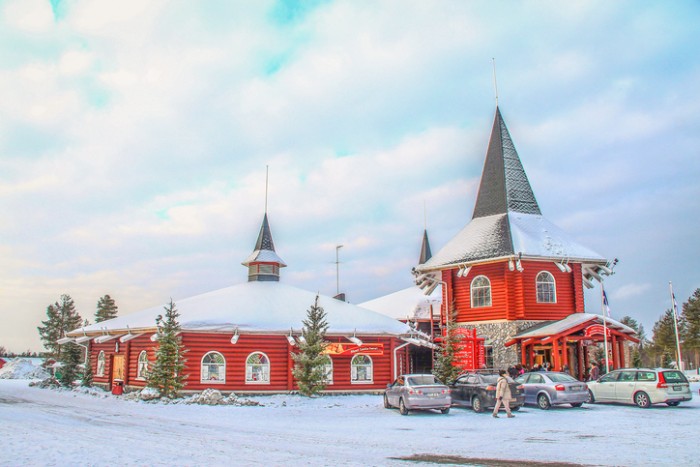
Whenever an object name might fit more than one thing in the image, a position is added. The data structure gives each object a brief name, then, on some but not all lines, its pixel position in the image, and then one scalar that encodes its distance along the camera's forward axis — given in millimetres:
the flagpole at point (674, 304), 33844
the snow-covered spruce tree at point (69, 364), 36219
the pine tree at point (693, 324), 60631
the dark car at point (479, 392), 21531
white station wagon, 21391
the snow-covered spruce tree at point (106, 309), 60741
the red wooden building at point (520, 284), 32312
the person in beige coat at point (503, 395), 20047
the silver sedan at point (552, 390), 21781
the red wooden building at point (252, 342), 28234
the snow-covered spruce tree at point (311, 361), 27625
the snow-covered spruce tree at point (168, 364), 26156
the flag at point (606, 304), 30998
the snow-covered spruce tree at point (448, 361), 29016
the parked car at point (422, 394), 21172
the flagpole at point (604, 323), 29078
